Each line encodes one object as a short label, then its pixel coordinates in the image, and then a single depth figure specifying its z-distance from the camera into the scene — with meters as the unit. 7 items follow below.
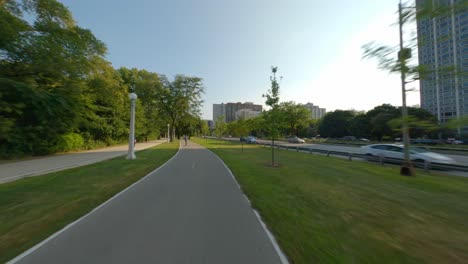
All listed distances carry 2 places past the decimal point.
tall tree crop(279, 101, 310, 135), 68.18
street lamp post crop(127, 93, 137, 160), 17.72
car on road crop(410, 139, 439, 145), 40.21
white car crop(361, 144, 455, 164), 12.88
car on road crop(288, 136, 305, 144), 51.21
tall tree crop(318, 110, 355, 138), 69.00
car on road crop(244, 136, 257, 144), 46.29
